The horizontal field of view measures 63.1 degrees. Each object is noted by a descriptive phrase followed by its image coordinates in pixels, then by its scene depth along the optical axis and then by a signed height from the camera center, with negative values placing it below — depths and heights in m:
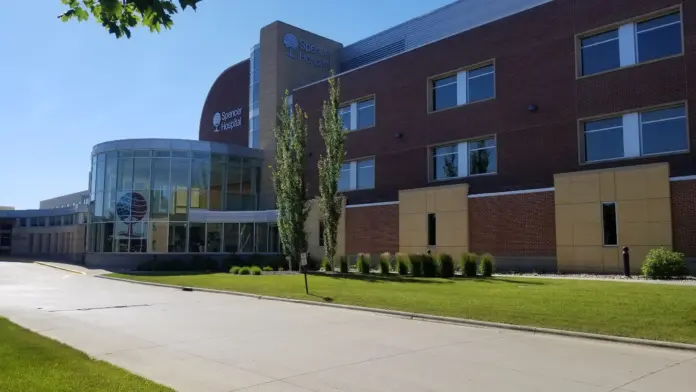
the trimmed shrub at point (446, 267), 24.36 -0.97
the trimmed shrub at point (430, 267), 24.86 -1.00
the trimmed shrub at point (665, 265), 21.11 -0.75
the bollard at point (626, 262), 22.67 -0.69
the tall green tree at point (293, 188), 30.91 +3.04
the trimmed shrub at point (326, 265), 30.04 -1.14
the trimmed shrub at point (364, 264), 28.03 -1.00
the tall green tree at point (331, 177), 28.84 +3.41
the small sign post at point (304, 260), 18.46 -0.53
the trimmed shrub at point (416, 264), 25.38 -0.91
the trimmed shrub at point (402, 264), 26.39 -0.92
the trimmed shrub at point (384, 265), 27.19 -1.03
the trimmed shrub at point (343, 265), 28.51 -1.06
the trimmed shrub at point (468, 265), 24.42 -0.89
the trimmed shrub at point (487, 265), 24.22 -0.89
